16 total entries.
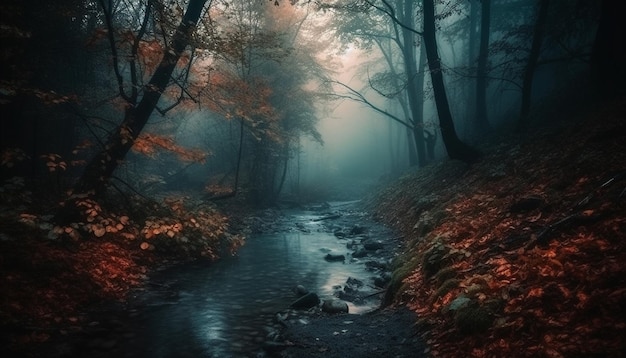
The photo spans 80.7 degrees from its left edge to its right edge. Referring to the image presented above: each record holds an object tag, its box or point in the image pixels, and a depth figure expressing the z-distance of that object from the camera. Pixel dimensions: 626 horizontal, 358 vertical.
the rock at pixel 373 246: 11.98
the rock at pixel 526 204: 7.10
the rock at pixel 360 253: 11.55
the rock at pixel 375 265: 9.95
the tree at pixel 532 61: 12.78
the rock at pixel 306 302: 7.27
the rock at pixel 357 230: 15.51
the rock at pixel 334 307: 6.86
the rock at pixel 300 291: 8.19
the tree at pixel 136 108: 8.12
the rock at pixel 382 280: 8.53
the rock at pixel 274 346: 5.30
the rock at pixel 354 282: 8.75
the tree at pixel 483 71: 15.97
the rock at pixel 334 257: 11.44
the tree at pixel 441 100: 12.72
